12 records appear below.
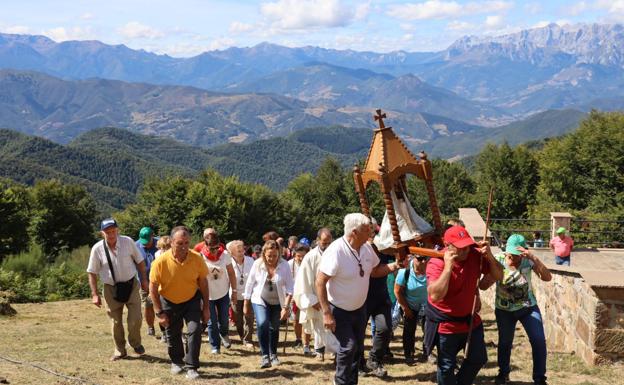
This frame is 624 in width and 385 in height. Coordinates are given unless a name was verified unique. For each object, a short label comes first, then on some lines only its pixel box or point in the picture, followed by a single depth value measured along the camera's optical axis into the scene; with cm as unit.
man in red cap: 470
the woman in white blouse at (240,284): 858
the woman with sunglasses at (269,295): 707
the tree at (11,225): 3341
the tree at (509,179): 4353
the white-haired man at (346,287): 526
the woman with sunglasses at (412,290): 695
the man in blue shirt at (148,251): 859
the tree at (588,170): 3641
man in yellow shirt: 624
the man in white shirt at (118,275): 696
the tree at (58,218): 4403
